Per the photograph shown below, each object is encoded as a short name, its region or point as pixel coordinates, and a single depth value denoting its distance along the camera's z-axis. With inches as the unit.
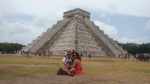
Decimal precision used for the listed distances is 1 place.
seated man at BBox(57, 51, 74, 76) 257.0
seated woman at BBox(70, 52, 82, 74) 261.3
